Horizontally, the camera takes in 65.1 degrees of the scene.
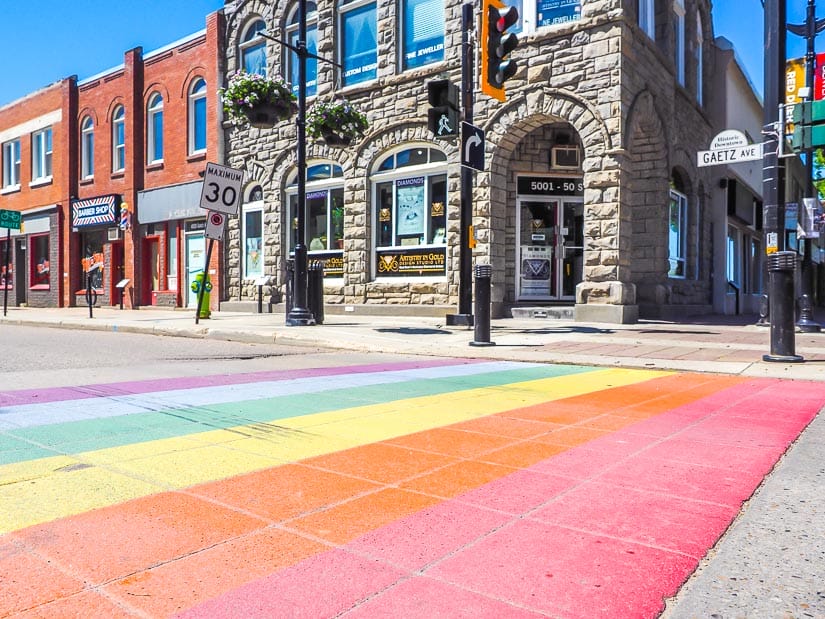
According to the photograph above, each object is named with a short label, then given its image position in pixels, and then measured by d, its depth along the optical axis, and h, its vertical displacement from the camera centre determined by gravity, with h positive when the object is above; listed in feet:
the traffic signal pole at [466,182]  37.73 +7.14
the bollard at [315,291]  43.01 +0.84
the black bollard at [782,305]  25.81 -0.13
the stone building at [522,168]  44.80 +11.07
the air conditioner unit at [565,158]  52.29 +11.78
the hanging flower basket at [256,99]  40.75 +13.07
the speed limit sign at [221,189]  41.11 +7.43
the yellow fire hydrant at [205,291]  50.39 +1.05
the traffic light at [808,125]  26.04 +7.29
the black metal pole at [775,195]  25.95 +5.03
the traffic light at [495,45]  31.76 +12.74
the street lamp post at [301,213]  40.22 +5.64
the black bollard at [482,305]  30.66 -0.10
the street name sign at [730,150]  28.63 +6.80
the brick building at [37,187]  85.46 +16.58
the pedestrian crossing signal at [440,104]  32.99 +10.24
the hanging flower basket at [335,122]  42.24 +12.01
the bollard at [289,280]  45.62 +1.71
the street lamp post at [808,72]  44.90 +16.96
